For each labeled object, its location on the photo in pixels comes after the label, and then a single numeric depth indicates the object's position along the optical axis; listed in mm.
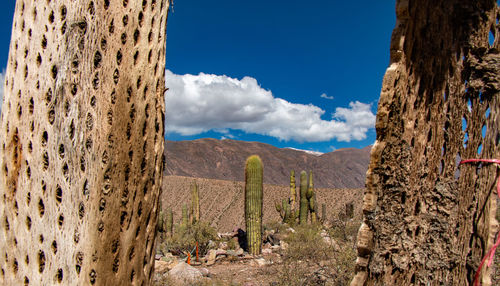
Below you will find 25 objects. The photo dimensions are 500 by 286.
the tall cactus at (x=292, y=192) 16203
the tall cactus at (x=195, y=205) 15835
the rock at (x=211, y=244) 10270
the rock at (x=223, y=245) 10484
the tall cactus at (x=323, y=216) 16606
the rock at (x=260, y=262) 8102
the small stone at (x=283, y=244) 9695
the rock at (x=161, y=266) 7268
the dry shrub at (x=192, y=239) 10000
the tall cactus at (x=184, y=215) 14651
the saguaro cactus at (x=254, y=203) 9609
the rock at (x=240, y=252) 9409
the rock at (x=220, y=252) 9297
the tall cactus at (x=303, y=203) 14390
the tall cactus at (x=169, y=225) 14508
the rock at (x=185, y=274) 6027
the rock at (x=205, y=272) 6922
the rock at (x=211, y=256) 8650
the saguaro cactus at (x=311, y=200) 14930
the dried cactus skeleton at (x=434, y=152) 1760
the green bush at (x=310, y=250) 6797
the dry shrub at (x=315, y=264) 5079
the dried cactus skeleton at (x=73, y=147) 1489
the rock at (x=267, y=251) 9852
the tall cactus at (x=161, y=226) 12332
